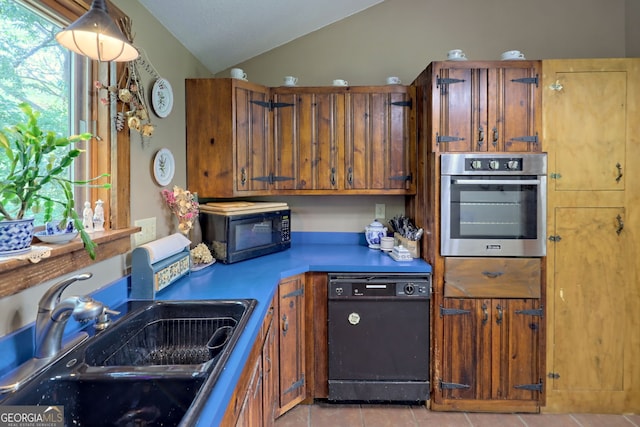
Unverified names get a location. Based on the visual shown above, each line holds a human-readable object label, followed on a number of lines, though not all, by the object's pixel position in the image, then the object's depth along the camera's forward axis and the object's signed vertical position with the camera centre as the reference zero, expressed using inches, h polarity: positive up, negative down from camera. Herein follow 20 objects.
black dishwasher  81.8 -30.6
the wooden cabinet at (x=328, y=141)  92.9 +18.5
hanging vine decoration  56.6 +18.9
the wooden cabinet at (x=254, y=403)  43.4 -27.3
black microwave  82.3 -6.5
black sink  33.6 -17.9
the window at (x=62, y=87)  41.9 +16.8
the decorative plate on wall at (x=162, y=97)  69.3 +23.2
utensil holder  89.4 -10.2
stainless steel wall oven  80.1 +0.9
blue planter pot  36.3 -2.9
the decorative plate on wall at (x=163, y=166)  70.4 +9.0
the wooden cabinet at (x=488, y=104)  80.7 +24.4
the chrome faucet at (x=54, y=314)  37.4 -11.6
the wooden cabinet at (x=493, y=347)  81.5 -33.2
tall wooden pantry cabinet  79.9 -6.3
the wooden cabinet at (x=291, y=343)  77.8 -31.6
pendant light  37.4 +20.2
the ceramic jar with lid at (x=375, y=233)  101.4 -7.5
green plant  37.2 +4.4
